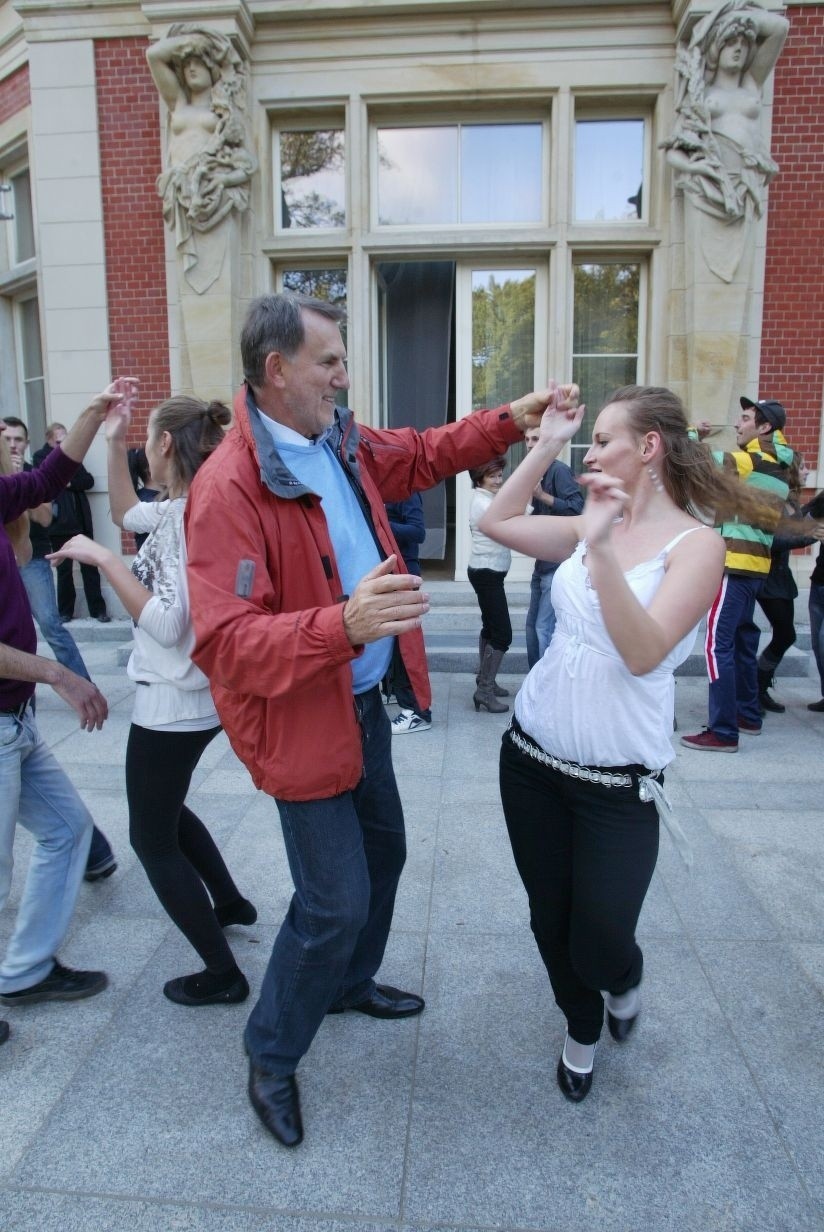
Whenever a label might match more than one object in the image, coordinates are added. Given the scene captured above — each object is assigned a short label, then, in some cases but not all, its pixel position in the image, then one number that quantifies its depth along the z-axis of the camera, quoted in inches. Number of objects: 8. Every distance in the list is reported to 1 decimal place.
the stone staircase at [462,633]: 271.0
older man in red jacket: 71.3
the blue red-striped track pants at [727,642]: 204.1
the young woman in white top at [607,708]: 82.7
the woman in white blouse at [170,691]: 101.0
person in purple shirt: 103.8
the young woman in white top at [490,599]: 237.1
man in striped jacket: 204.4
